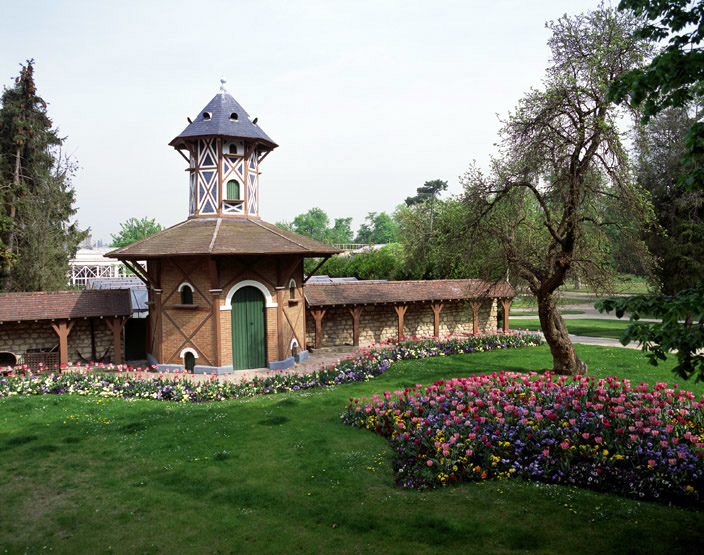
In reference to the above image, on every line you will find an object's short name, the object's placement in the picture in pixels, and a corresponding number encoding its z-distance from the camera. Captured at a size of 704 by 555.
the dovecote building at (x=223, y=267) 17.14
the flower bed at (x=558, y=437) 7.02
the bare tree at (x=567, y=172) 13.30
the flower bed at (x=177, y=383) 14.06
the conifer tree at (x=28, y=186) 25.41
